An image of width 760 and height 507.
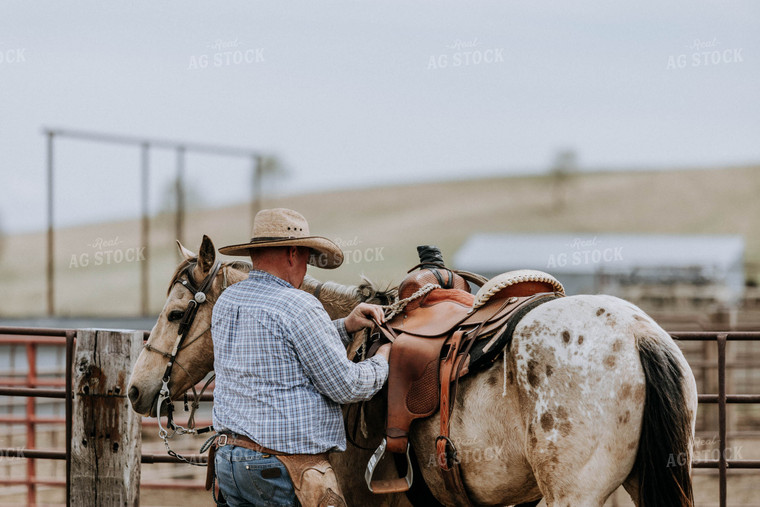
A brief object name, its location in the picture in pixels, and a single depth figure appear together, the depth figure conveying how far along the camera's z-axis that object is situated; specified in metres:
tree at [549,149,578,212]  155.87
